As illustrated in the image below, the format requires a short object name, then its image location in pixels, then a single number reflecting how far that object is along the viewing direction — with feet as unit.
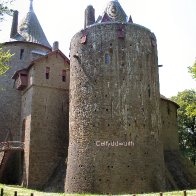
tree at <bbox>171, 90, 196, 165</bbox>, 101.73
